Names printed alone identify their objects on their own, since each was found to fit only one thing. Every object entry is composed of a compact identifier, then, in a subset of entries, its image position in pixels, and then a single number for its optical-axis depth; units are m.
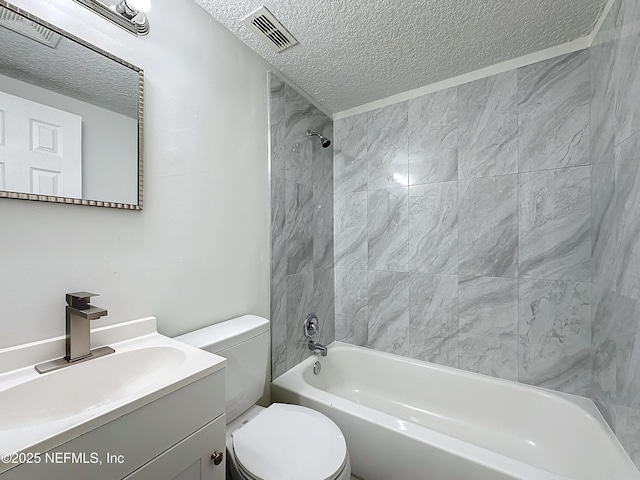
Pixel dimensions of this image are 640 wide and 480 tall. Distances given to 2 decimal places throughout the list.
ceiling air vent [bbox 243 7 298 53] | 1.33
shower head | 1.99
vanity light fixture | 0.96
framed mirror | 0.79
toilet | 1.01
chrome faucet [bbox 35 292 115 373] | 0.84
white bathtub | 1.18
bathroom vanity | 0.54
